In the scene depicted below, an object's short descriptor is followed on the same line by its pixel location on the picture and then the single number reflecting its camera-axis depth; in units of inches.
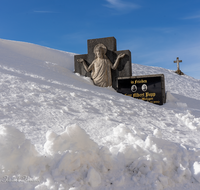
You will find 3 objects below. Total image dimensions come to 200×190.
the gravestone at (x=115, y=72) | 302.0
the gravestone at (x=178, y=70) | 623.9
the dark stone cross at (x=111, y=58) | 333.7
